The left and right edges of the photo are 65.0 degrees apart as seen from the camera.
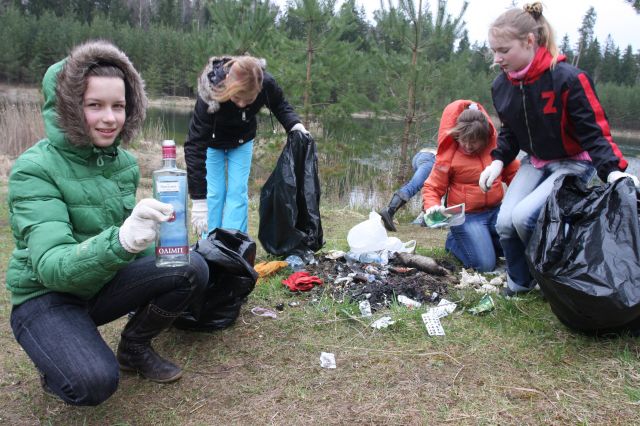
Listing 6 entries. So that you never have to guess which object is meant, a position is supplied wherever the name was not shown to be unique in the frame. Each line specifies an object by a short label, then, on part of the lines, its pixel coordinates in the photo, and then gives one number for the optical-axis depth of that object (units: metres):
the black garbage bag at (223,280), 2.28
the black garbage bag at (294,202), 3.49
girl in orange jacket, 3.52
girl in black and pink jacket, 2.52
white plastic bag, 3.62
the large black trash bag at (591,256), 1.96
